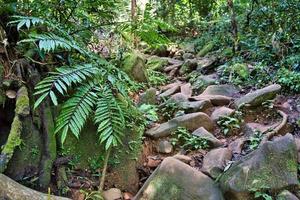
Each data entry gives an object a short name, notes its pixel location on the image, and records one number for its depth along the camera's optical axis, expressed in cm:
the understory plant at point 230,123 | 311
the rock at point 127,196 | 235
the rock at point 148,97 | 367
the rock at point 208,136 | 286
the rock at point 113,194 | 228
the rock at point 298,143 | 260
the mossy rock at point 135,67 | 426
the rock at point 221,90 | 401
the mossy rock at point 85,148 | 242
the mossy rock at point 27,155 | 213
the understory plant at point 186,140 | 284
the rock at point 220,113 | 327
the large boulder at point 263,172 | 216
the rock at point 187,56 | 650
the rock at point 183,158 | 263
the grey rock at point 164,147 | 285
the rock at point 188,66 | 549
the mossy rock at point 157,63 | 596
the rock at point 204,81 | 443
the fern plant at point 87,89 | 215
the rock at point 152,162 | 269
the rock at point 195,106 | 344
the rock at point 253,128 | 294
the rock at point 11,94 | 224
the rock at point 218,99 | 365
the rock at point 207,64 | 521
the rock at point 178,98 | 367
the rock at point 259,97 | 335
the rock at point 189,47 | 704
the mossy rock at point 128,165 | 243
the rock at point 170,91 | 415
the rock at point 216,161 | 244
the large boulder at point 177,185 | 217
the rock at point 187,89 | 425
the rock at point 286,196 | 211
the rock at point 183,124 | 297
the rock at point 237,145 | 274
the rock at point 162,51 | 729
